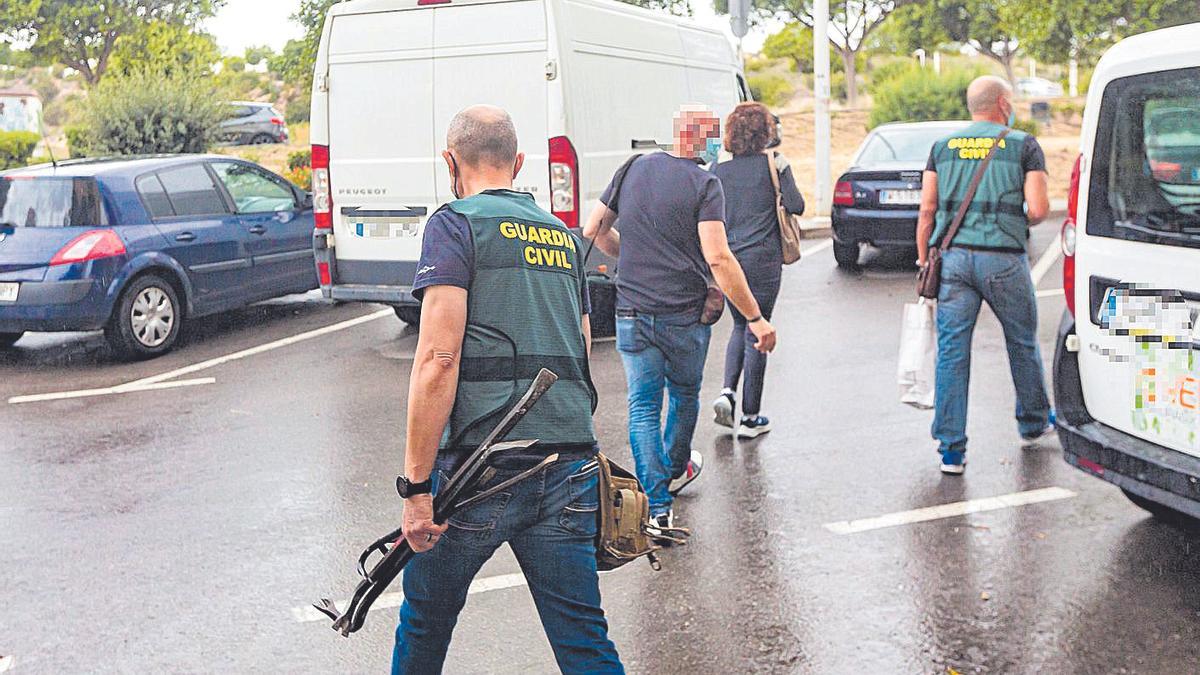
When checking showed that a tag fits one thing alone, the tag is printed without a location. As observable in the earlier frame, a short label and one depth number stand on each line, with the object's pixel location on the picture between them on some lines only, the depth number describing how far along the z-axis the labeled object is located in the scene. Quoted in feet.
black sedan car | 41.42
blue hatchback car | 30.30
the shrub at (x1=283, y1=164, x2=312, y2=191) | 64.69
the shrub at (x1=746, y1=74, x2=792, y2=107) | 145.18
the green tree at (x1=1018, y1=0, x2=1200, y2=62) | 92.99
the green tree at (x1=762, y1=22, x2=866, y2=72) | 173.47
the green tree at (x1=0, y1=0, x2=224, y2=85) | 99.25
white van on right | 14.66
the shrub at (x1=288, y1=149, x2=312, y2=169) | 74.21
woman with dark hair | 21.90
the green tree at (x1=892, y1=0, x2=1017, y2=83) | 150.82
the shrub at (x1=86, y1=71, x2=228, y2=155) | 58.54
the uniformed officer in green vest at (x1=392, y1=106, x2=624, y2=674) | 10.31
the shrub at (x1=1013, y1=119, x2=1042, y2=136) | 99.82
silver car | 104.83
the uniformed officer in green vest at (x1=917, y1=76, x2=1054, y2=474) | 19.74
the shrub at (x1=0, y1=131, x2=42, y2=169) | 73.10
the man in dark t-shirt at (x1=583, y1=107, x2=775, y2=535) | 17.13
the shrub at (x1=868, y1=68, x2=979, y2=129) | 98.84
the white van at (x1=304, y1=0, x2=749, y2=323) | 29.12
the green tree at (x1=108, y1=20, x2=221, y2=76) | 85.30
